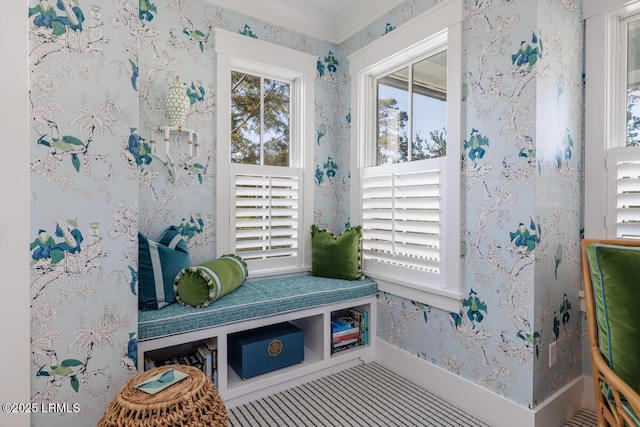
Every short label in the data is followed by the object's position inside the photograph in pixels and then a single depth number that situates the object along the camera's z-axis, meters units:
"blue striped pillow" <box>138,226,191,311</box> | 1.87
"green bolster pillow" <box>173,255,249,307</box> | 1.91
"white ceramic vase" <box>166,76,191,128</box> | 2.12
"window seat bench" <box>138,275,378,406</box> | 1.78
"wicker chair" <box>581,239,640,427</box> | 1.10
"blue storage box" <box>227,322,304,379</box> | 2.06
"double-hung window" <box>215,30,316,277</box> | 2.42
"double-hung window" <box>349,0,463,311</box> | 2.02
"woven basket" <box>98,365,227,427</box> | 1.22
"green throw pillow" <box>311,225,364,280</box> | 2.56
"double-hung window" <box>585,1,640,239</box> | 1.79
